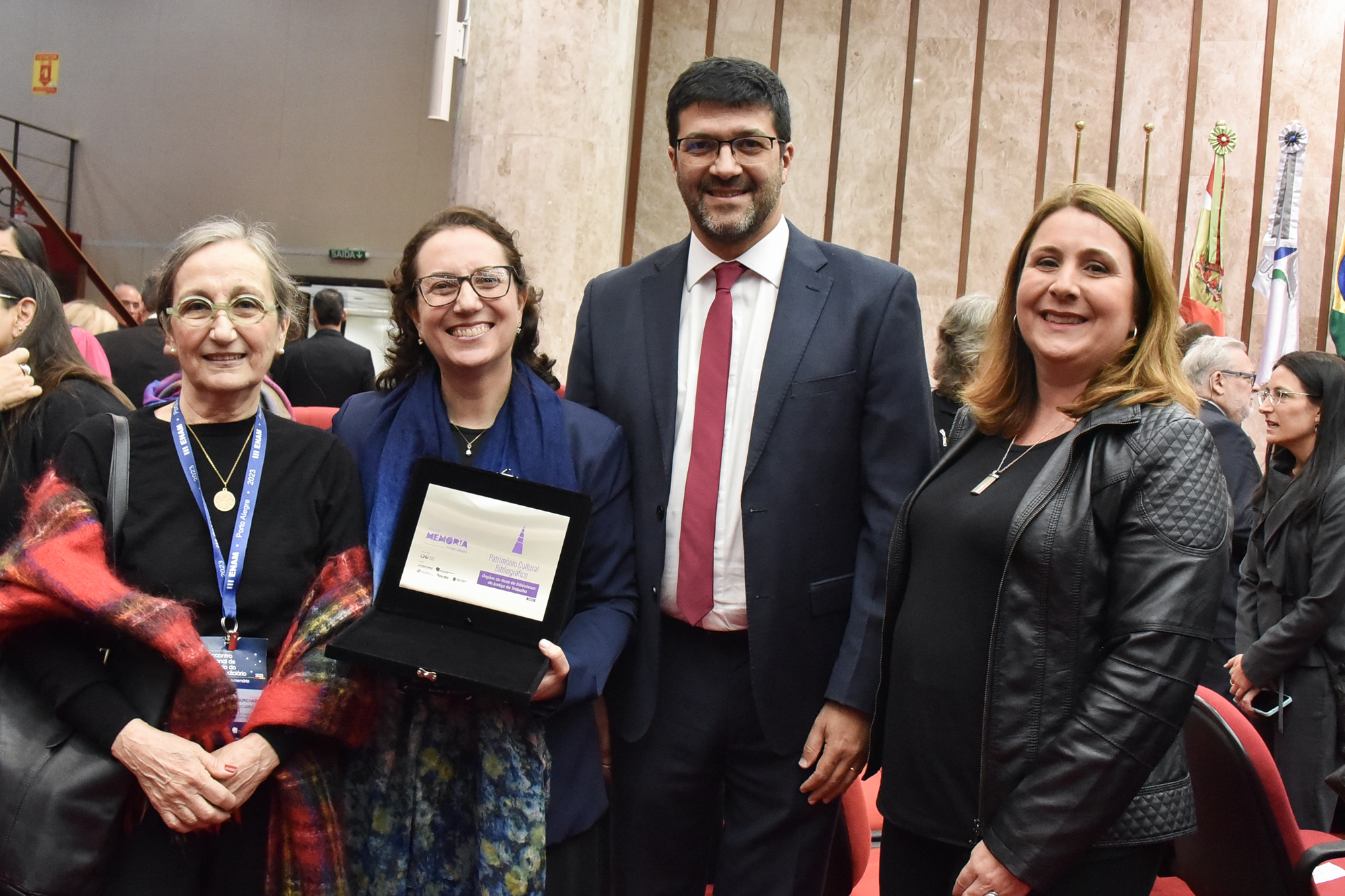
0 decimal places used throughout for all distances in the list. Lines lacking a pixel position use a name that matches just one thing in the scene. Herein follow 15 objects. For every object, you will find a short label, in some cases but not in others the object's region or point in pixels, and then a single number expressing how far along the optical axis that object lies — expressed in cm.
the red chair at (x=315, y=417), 235
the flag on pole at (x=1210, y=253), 619
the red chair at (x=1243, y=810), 192
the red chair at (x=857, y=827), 206
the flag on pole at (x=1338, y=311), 606
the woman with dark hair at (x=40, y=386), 220
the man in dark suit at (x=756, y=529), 183
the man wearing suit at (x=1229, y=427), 368
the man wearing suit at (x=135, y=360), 430
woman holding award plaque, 165
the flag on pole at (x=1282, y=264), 610
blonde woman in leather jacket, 143
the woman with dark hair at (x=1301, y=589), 327
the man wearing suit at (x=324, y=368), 546
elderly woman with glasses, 153
